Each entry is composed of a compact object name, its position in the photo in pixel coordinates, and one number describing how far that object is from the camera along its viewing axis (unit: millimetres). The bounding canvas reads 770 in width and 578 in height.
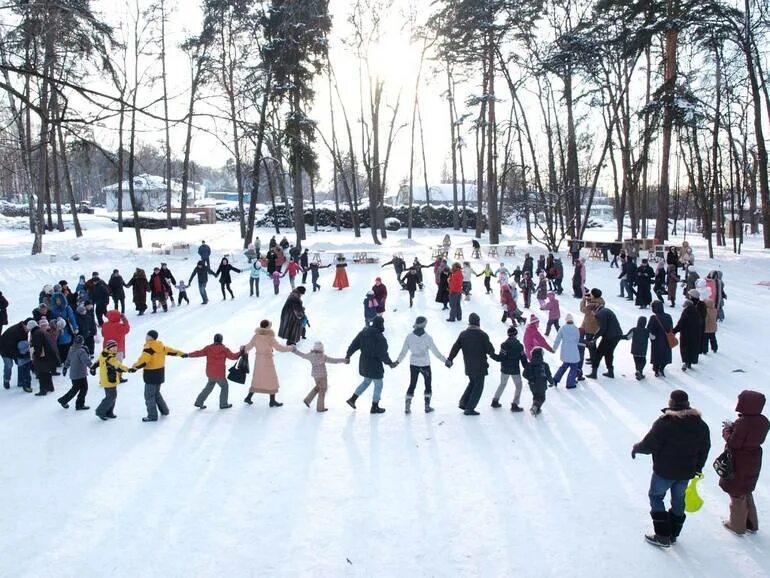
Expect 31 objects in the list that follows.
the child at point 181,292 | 18141
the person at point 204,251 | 20981
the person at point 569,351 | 10016
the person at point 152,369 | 8695
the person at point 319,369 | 9156
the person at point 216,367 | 9336
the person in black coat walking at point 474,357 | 8867
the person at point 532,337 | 9914
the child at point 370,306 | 14227
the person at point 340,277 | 21016
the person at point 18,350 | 10352
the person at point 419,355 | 9117
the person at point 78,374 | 9172
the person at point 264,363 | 9531
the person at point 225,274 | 18672
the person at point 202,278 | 18125
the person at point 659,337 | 10688
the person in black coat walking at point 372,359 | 9070
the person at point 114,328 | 11500
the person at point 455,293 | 15750
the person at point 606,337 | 10562
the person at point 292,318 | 13367
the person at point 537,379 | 8953
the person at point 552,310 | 13641
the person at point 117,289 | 16719
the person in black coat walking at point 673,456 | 5309
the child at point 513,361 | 9062
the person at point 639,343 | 10711
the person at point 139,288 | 16875
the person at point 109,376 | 8742
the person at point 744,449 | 5391
